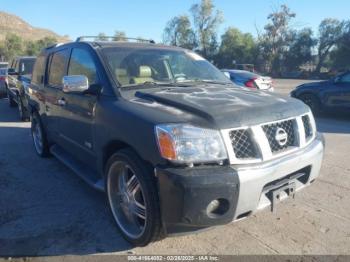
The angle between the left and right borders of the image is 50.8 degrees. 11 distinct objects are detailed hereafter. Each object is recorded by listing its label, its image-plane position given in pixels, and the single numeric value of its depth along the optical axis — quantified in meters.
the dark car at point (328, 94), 10.02
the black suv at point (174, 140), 2.78
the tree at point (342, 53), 58.75
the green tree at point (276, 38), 67.06
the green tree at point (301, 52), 65.00
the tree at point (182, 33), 75.94
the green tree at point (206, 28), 74.19
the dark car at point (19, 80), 9.64
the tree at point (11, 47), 71.94
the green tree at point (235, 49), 67.81
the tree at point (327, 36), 64.25
